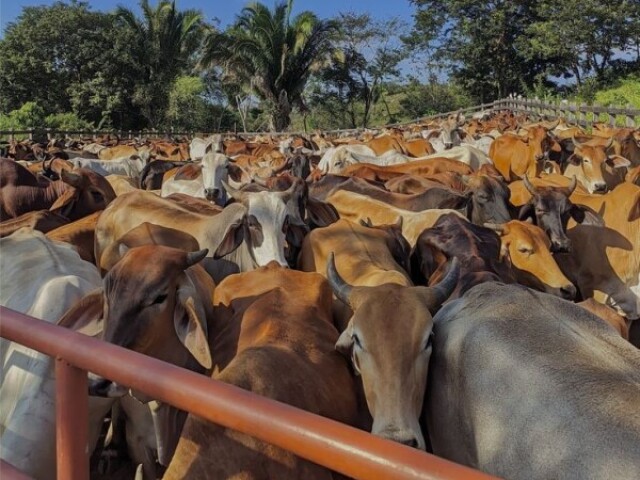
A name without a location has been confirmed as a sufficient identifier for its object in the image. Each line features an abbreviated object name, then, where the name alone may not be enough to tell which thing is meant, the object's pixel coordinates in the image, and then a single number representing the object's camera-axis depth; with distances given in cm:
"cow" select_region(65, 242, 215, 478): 302
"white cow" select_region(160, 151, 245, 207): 852
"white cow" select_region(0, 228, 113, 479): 282
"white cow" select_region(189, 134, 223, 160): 1756
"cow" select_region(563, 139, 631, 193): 916
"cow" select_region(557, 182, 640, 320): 606
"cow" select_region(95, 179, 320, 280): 515
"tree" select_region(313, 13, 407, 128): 4200
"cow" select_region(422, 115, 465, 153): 1500
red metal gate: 127
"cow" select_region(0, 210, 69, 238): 580
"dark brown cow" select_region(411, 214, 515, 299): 424
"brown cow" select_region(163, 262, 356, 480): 221
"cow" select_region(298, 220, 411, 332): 438
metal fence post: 177
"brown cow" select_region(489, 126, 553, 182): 1053
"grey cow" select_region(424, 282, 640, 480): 208
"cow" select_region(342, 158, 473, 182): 927
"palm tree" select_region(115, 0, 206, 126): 3856
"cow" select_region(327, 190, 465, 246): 605
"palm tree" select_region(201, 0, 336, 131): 3512
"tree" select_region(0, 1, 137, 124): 3841
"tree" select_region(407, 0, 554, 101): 3691
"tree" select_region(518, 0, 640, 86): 3222
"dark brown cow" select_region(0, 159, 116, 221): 739
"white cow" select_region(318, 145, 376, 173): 1212
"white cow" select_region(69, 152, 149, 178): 1287
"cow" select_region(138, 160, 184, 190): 1182
